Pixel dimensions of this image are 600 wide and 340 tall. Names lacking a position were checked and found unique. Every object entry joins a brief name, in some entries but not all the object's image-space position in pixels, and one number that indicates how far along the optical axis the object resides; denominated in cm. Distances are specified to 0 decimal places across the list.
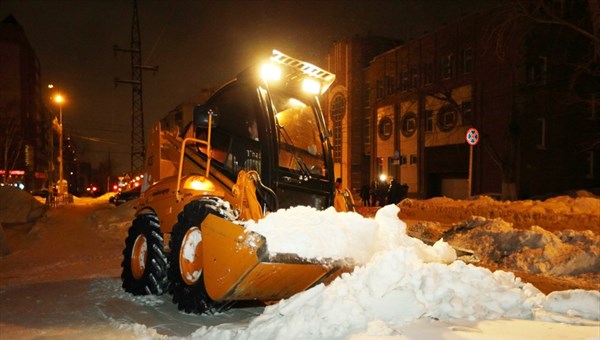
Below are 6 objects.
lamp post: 3069
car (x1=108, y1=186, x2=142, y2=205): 2704
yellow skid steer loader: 473
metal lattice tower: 3600
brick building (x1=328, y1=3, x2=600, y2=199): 2508
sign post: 1625
